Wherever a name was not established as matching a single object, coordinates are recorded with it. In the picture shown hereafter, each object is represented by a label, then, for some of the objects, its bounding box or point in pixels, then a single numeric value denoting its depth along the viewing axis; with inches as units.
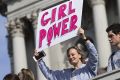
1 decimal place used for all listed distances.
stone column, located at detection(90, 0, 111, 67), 863.9
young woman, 323.3
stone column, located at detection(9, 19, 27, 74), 956.4
